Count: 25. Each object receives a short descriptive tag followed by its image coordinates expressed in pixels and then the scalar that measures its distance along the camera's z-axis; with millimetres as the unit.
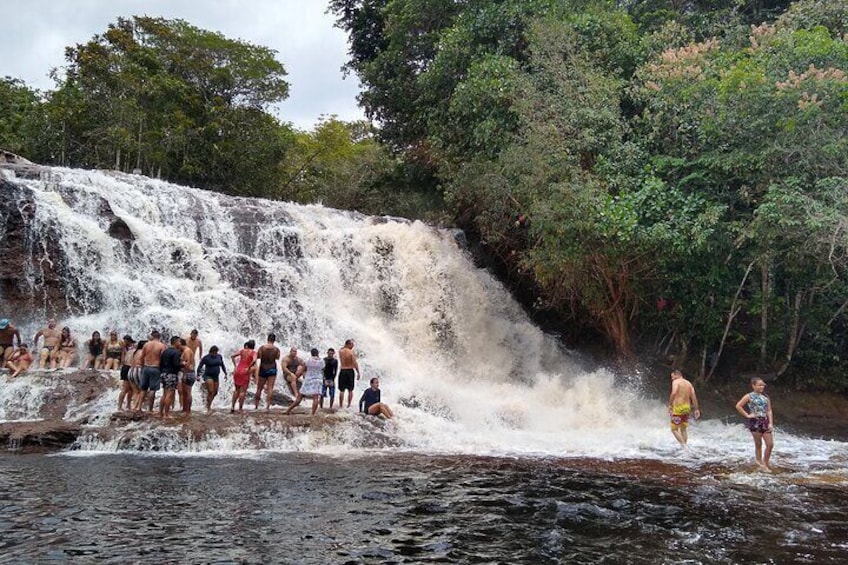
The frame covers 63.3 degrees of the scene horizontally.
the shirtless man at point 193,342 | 11133
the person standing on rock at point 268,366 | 11266
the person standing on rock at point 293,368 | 11781
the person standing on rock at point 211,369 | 10844
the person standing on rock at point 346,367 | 11836
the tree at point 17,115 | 24688
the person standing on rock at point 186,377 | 10578
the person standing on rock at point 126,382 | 10594
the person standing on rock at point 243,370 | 11016
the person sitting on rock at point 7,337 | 11883
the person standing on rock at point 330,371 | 11633
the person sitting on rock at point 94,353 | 12083
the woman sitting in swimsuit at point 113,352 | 12016
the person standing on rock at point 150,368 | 10320
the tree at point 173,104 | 24094
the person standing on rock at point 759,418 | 9258
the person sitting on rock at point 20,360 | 11598
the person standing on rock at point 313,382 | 11062
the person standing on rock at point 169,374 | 10352
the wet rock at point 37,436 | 9195
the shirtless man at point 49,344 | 11938
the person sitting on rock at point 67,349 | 12109
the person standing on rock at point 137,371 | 10429
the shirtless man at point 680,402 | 10742
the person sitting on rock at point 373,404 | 11266
